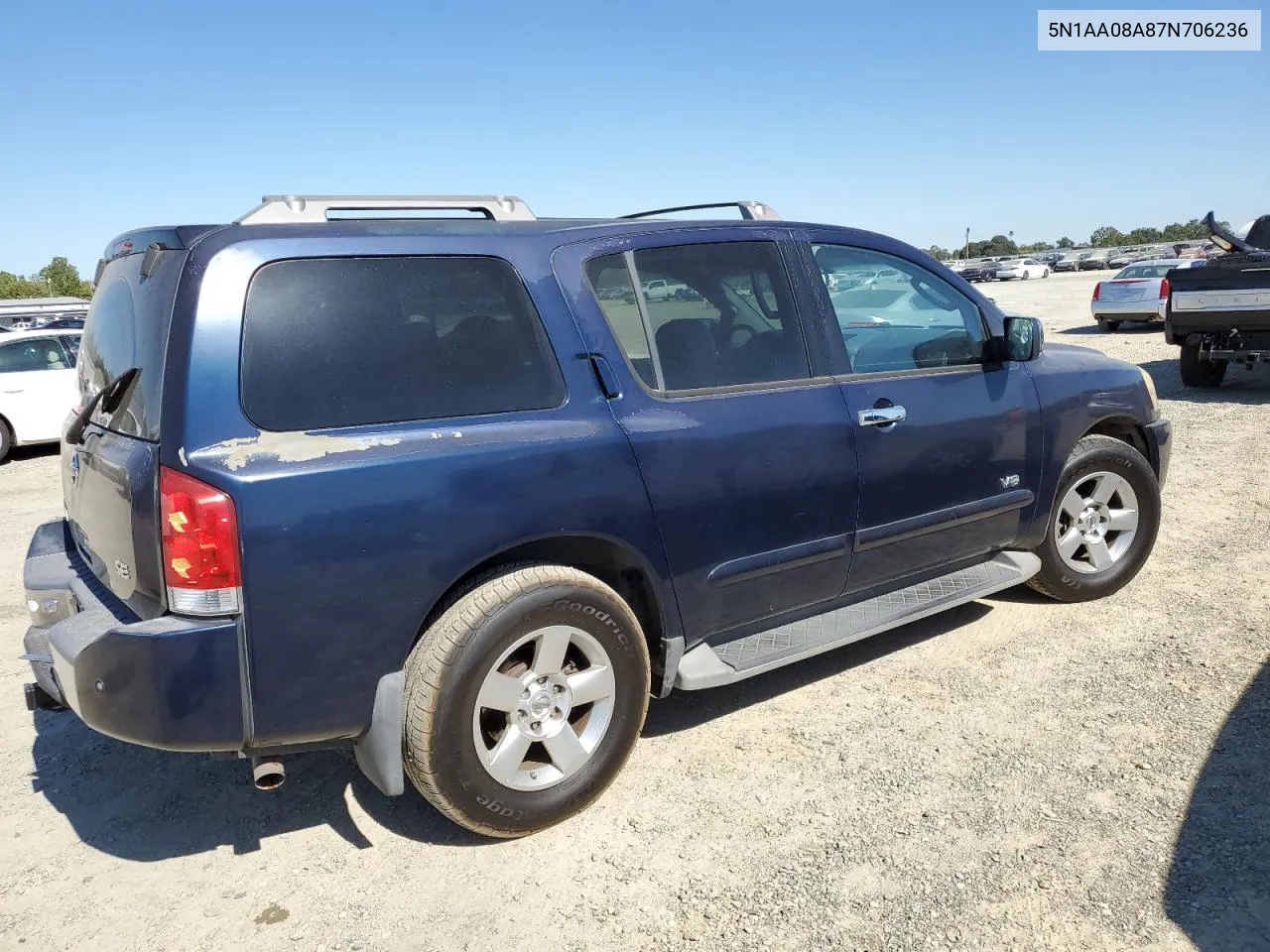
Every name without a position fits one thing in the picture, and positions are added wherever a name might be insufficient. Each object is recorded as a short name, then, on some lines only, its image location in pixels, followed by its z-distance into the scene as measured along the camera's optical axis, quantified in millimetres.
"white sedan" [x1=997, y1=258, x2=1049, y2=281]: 58250
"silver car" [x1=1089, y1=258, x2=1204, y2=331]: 18047
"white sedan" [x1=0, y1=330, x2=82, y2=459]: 10734
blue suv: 2537
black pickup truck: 9750
